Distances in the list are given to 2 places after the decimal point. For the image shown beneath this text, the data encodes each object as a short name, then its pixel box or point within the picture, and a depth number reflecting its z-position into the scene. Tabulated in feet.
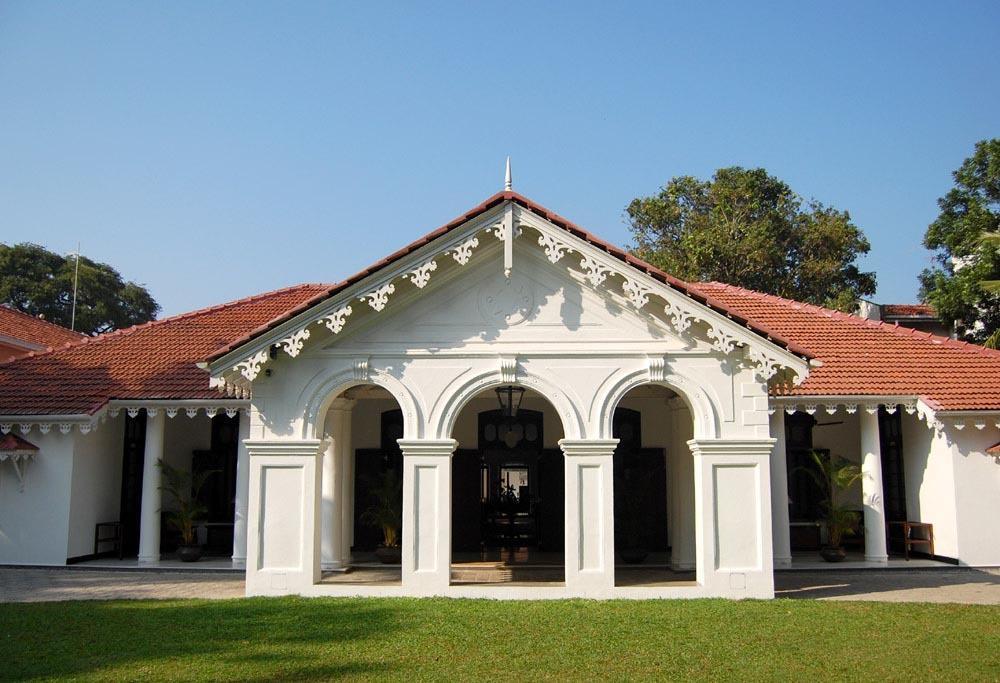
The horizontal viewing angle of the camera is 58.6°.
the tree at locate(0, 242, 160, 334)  146.10
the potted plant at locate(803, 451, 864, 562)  52.70
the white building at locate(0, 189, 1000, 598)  38.27
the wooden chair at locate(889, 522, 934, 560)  52.70
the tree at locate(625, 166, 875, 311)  112.57
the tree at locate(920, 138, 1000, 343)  69.26
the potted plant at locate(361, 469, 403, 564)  49.62
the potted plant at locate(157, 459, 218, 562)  53.72
